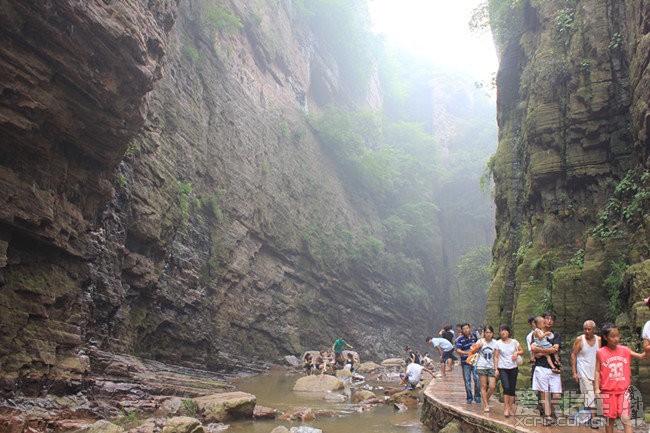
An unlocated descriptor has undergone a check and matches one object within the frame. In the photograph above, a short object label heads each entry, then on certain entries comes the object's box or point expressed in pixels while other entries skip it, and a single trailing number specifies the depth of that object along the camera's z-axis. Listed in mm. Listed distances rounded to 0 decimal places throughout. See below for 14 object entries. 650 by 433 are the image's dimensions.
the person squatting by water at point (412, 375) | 13789
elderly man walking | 5918
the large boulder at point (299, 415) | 10562
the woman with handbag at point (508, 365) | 6867
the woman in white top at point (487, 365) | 7348
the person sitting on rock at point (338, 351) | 20938
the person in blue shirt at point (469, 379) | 8422
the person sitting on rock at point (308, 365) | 19925
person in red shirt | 4984
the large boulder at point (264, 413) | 10642
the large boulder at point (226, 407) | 10195
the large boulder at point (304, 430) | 8898
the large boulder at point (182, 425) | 7798
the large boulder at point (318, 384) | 15188
